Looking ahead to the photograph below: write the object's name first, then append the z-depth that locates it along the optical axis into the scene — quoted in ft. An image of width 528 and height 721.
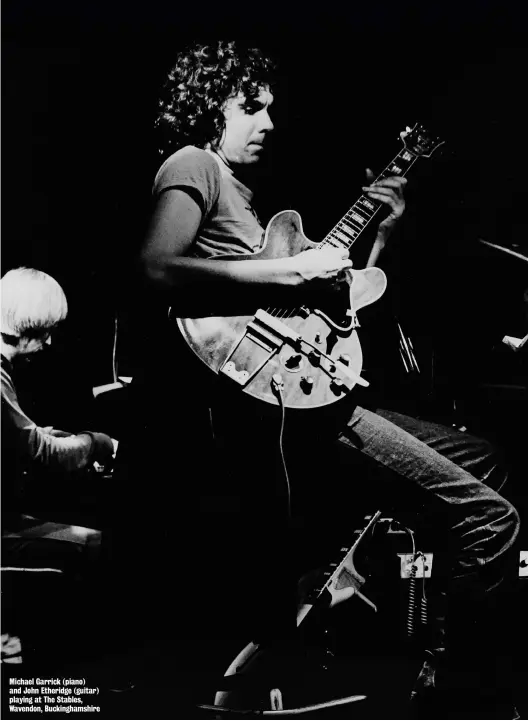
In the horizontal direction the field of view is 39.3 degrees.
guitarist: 9.29
